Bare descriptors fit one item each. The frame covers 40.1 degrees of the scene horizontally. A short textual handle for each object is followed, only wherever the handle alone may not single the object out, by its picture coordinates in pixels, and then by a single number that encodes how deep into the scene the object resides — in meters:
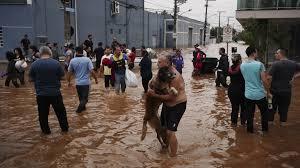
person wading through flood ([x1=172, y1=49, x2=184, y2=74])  16.17
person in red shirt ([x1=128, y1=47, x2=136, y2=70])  18.95
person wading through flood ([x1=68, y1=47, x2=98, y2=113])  9.49
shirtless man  6.37
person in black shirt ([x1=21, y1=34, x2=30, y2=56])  24.44
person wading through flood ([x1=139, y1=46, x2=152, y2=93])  13.04
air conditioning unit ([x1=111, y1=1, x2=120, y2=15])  39.76
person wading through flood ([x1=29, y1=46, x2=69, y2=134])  7.63
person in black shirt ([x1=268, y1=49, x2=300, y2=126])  8.36
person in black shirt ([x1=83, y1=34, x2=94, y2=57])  20.10
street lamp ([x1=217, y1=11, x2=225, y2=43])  105.81
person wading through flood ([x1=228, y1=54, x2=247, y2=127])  8.48
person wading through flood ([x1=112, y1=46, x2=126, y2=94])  12.51
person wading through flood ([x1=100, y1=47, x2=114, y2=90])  12.94
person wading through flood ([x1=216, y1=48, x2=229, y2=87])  14.78
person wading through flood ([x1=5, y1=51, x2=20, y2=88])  14.39
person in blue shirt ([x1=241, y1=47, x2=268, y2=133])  7.70
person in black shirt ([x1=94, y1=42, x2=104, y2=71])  20.80
